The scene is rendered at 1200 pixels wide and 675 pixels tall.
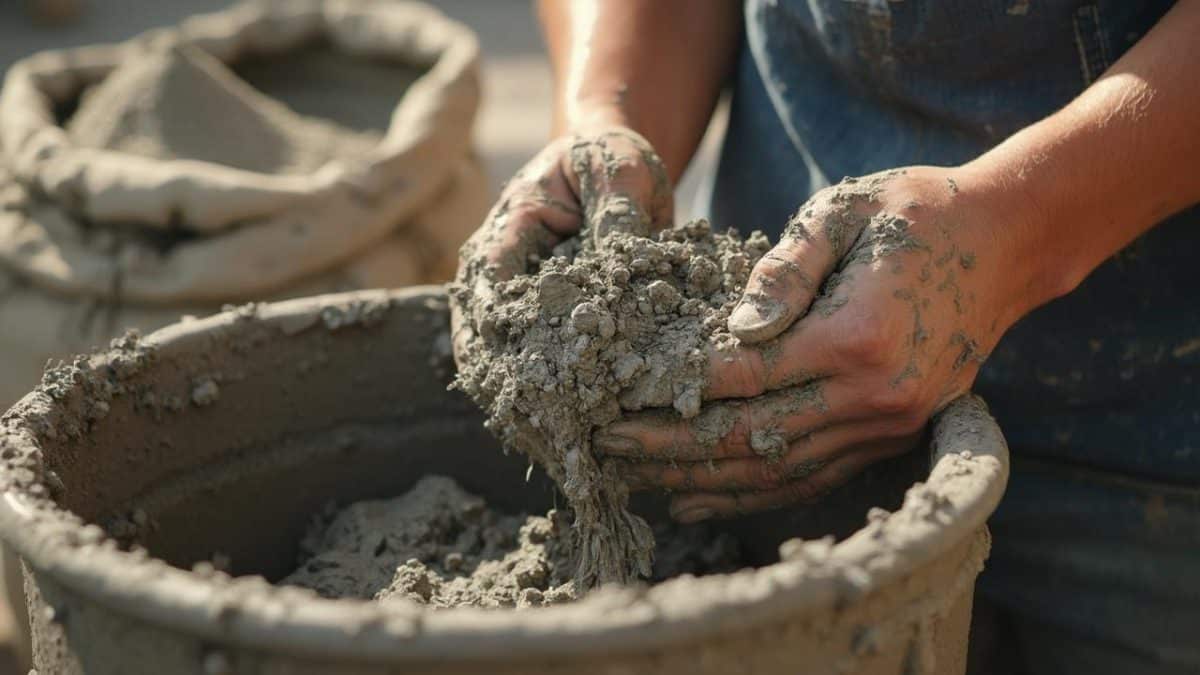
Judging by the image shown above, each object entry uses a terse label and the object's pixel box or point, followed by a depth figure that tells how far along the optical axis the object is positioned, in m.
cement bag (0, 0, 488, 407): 1.57
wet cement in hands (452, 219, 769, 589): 1.12
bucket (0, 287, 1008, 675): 0.97
